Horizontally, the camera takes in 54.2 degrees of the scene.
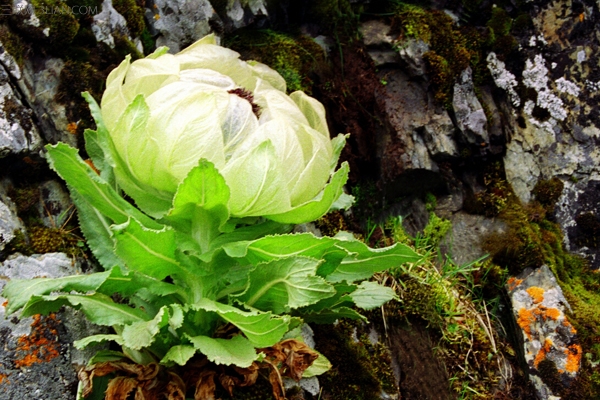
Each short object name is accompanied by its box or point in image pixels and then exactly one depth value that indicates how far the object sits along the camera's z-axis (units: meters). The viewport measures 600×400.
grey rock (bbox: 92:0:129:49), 2.63
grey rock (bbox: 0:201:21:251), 2.12
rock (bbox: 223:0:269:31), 3.08
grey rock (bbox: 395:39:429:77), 3.43
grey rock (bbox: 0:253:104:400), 1.96
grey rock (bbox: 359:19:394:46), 3.47
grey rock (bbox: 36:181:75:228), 2.32
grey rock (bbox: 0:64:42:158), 2.21
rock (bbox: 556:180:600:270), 3.40
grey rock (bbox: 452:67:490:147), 3.38
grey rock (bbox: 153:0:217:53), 2.90
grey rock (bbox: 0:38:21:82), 2.32
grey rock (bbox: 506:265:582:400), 2.86
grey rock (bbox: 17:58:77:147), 2.40
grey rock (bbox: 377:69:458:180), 3.27
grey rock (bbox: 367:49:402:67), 3.45
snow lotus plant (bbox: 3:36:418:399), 1.86
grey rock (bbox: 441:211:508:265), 3.30
